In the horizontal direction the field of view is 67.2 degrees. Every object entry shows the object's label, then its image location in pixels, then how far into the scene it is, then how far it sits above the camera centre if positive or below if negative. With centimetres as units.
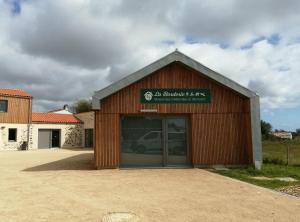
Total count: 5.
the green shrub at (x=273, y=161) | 1128 -155
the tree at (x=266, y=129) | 2891 +18
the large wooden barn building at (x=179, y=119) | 1030 +56
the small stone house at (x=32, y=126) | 2217 +55
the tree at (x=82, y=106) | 4324 +490
